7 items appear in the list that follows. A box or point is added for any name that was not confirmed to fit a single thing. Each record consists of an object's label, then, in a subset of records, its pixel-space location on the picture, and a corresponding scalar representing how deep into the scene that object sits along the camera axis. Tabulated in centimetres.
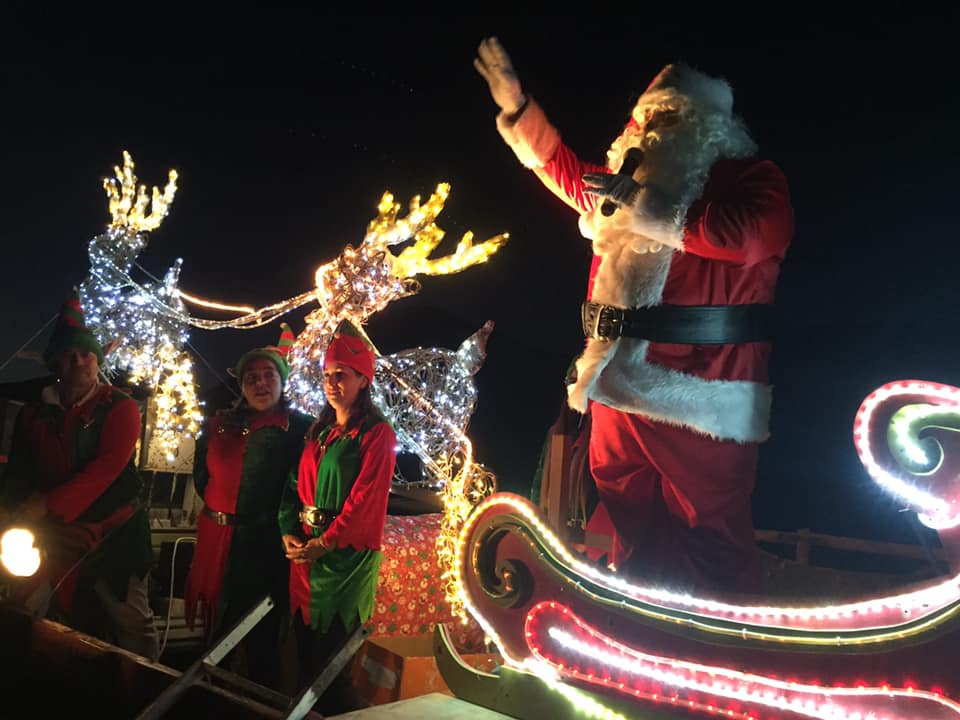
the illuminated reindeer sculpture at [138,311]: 711
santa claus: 202
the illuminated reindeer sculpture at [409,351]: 497
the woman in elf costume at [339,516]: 275
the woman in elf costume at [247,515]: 308
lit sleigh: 139
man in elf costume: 331
